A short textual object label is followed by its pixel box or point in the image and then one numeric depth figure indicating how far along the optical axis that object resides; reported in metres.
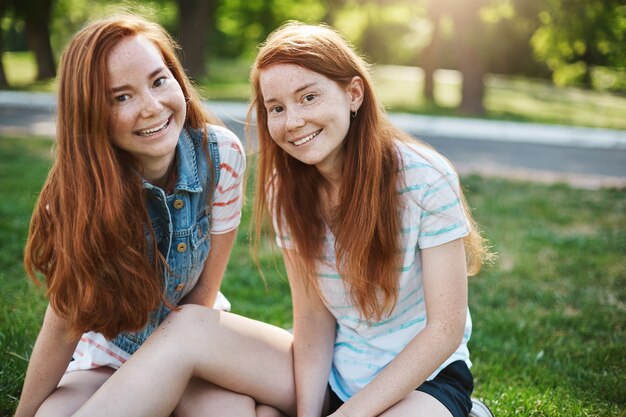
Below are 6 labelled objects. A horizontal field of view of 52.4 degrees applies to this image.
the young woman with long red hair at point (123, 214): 2.04
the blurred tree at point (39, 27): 17.41
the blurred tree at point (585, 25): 12.38
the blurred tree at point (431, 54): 16.70
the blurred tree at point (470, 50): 13.71
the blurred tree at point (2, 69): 16.64
